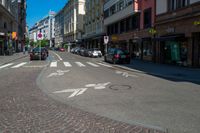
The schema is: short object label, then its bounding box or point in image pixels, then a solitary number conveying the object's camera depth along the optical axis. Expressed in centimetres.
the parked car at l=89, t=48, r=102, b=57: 2886
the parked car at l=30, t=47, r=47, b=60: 2141
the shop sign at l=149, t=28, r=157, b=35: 1827
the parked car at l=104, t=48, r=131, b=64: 1729
